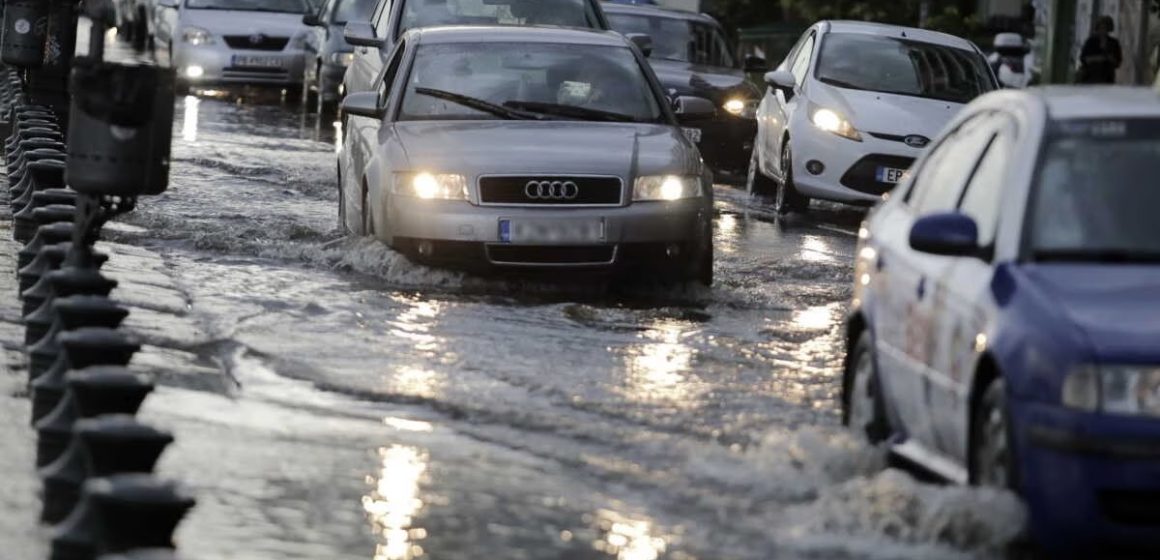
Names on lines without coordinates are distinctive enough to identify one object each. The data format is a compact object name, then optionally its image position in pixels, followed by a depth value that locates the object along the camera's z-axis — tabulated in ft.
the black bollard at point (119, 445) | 41.75
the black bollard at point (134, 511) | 37.78
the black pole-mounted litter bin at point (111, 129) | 56.30
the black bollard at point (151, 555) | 35.80
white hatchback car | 125.51
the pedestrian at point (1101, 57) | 180.09
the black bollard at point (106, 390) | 45.48
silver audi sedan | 86.03
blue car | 43.28
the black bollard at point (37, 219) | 68.06
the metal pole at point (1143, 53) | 228.63
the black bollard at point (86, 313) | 52.53
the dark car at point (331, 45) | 182.86
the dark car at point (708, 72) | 156.00
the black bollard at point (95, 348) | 49.37
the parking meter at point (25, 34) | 126.75
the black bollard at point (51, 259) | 60.34
